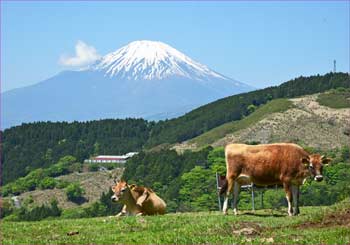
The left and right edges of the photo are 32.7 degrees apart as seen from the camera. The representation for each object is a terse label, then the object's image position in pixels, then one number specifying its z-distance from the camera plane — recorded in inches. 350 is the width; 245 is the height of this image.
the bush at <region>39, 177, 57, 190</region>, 6983.3
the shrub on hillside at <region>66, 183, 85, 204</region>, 6299.2
